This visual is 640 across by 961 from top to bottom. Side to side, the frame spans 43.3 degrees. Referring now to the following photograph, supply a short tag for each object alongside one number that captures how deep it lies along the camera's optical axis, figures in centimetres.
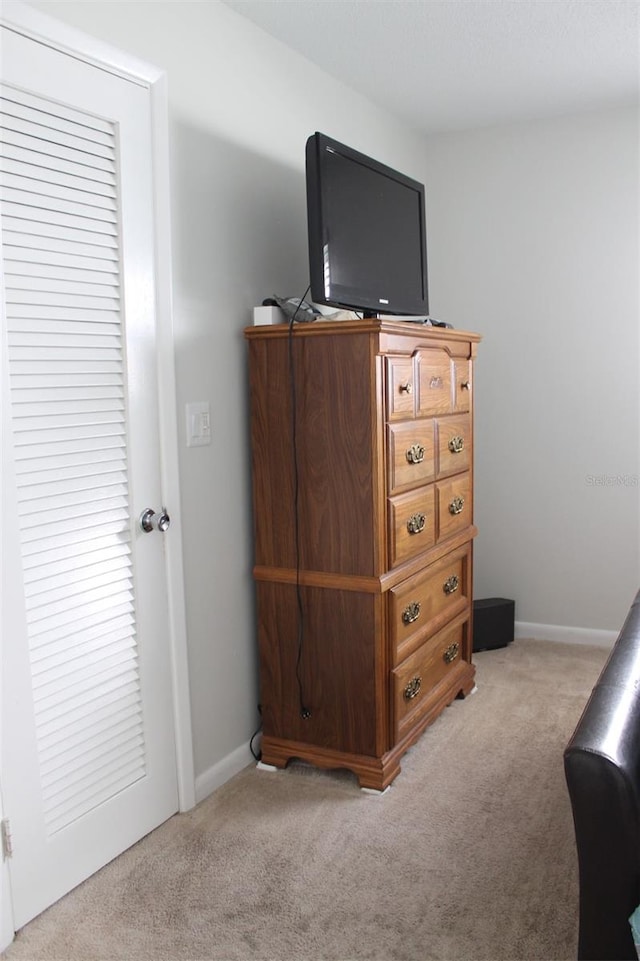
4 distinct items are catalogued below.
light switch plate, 251
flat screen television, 251
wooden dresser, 252
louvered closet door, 192
